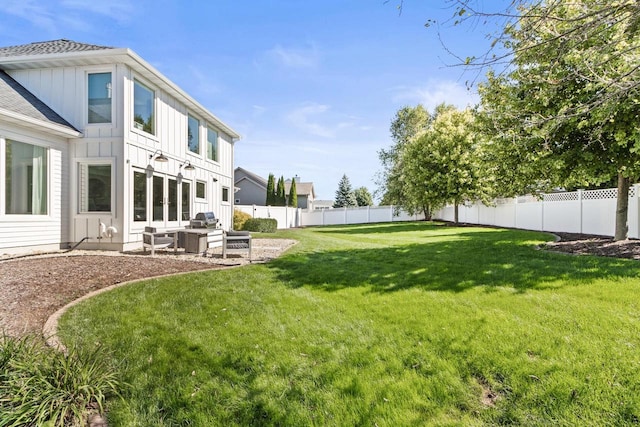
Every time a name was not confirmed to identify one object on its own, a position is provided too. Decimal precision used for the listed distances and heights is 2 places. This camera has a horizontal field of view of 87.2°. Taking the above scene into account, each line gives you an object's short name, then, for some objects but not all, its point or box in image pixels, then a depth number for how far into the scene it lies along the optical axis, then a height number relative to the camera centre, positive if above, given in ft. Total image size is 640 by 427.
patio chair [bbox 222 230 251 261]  28.02 -2.88
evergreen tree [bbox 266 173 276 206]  113.70 +5.82
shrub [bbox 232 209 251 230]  62.49 -1.91
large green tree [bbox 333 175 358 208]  155.84 +6.94
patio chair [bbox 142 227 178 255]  29.35 -2.81
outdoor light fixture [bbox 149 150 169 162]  32.71 +5.00
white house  26.61 +5.33
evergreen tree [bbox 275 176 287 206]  115.44 +5.25
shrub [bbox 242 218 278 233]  60.70 -2.90
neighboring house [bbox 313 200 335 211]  204.89 +4.15
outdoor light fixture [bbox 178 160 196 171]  39.80 +5.15
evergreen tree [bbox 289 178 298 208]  122.93 +5.23
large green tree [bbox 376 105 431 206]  99.76 +19.58
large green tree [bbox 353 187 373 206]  164.87 +5.90
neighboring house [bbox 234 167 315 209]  124.67 +7.81
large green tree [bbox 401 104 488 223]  64.08 +8.92
